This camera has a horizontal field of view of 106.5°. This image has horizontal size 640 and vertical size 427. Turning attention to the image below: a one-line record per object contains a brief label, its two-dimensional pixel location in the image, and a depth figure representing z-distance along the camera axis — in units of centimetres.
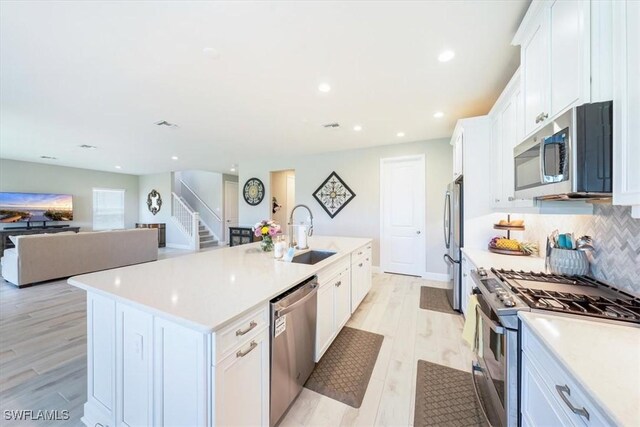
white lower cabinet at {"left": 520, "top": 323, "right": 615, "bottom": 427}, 68
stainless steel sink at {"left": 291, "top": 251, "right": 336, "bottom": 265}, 251
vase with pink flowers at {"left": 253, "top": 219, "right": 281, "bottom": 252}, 242
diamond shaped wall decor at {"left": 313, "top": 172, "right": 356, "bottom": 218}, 509
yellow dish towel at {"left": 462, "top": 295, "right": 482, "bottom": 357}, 153
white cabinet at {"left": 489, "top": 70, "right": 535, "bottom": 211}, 183
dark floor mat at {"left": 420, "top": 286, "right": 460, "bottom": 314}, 309
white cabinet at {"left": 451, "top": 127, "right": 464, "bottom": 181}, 293
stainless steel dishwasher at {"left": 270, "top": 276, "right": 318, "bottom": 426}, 135
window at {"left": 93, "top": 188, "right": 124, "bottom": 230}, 760
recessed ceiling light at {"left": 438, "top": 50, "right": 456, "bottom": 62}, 195
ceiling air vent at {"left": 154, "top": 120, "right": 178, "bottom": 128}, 348
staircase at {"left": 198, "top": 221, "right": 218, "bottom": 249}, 792
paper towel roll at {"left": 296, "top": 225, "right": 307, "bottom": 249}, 263
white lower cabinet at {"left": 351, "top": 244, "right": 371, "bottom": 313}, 270
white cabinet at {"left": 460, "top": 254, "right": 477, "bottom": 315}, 238
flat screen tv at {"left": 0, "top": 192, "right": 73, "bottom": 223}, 596
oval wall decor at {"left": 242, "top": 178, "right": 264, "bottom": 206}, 614
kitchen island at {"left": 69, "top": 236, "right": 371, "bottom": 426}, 100
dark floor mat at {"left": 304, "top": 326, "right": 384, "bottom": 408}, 172
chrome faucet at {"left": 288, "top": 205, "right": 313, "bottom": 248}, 258
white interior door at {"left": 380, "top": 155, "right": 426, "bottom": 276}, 446
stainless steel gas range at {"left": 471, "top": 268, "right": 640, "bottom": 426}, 109
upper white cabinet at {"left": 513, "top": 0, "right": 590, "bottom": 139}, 107
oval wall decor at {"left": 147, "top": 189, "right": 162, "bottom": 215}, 816
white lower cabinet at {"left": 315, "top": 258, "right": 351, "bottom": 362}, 191
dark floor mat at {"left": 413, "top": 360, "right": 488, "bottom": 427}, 150
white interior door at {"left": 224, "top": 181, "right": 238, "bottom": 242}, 847
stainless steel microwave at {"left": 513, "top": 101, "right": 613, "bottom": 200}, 98
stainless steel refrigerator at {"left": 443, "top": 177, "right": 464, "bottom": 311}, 284
